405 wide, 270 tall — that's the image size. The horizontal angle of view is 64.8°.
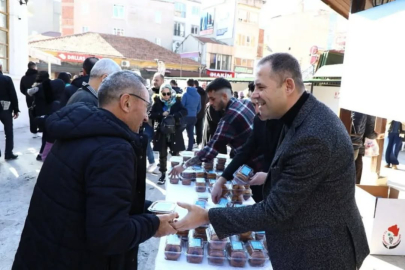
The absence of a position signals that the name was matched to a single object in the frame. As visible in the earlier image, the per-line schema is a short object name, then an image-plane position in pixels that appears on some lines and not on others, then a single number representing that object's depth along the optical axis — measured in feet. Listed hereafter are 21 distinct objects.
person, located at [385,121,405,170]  24.23
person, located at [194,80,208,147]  26.96
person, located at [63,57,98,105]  11.46
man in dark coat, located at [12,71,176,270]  3.70
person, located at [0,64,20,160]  17.70
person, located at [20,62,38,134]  21.57
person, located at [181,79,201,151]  22.72
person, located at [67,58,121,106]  8.79
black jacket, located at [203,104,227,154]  14.09
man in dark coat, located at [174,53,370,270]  3.87
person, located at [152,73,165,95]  18.19
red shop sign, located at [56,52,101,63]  71.20
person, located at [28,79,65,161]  17.90
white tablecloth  5.08
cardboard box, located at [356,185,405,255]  10.27
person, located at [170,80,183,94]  23.53
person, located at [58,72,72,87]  20.85
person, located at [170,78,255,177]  9.55
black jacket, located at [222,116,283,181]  8.23
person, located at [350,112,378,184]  13.47
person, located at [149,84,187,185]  16.90
